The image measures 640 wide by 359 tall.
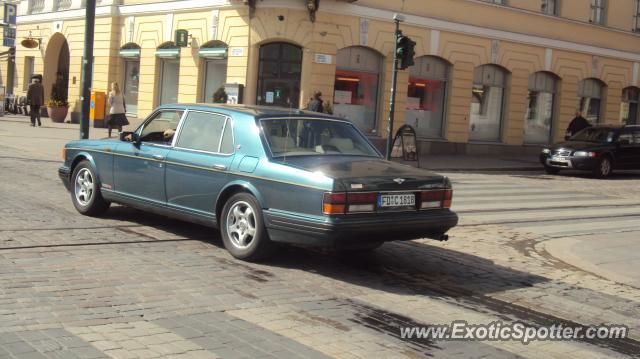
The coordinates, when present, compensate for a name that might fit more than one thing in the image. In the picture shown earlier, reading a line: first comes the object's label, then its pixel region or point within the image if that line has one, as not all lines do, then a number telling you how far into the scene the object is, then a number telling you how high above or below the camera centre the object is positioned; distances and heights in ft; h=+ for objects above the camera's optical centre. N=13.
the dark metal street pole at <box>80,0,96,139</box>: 52.06 +2.74
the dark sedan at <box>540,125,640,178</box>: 71.10 -0.79
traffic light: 57.21 +6.11
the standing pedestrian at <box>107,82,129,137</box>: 72.54 -0.34
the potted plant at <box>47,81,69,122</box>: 99.71 -0.30
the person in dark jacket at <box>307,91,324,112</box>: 66.39 +1.68
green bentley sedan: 21.91 -1.97
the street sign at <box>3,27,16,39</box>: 97.13 +8.69
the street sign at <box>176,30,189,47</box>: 83.56 +8.50
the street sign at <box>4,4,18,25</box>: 97.71 +11.24
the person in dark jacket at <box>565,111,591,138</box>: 90.94 +2.22
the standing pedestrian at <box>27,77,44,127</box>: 87.21 -0.10
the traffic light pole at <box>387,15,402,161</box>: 57.06 +3.17
